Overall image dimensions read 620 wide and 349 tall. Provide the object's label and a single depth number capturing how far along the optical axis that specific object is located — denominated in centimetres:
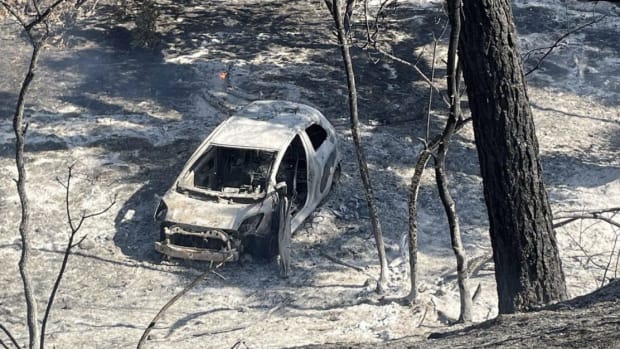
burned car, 1959
